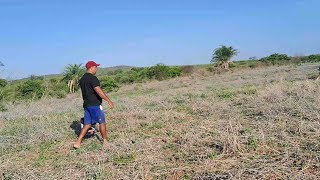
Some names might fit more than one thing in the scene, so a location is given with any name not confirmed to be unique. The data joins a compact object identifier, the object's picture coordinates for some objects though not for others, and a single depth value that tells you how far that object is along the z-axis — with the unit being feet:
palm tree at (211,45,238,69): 125.70
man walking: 20.38
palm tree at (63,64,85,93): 102.22
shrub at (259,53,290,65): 160.66
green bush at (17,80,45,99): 88.56
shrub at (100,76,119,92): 93.81
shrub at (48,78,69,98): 87.39
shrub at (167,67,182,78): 122.62
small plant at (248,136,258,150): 15.62
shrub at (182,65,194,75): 133.07
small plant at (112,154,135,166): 16.21
